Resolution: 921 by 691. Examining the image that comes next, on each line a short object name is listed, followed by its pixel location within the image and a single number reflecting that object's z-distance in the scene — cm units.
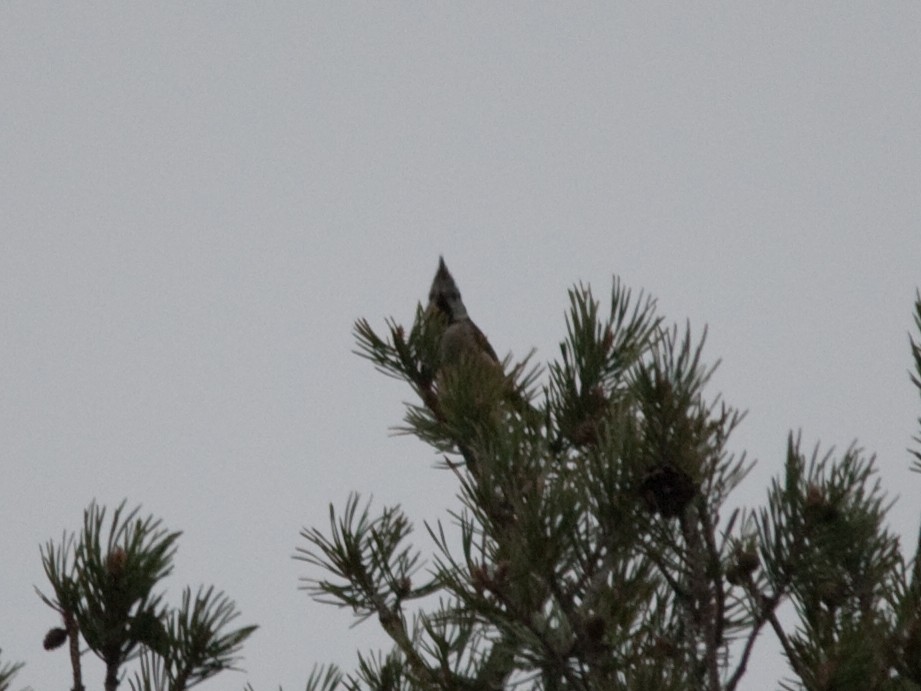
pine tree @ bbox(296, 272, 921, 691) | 1394
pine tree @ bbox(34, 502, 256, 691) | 1395
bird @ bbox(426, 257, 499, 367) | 1453
